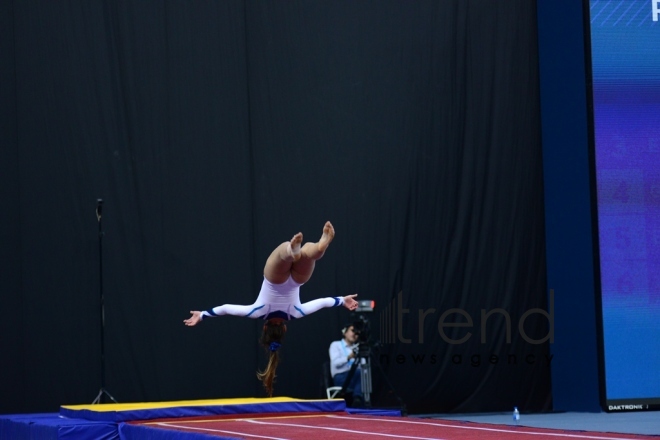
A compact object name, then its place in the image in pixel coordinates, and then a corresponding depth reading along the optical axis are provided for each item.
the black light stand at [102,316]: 15.56
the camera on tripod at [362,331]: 17.05
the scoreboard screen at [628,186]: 17.80
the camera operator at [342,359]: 17.70
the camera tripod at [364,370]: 17.06
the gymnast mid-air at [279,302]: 13.24
